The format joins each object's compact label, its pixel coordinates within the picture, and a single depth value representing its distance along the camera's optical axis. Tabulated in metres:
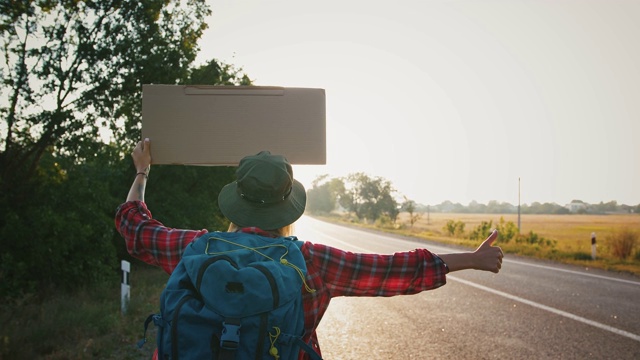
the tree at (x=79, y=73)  9.02
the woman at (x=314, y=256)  1.71
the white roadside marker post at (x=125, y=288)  7.05
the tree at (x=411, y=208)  54.53
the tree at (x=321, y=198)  147.25
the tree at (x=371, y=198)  67.12
